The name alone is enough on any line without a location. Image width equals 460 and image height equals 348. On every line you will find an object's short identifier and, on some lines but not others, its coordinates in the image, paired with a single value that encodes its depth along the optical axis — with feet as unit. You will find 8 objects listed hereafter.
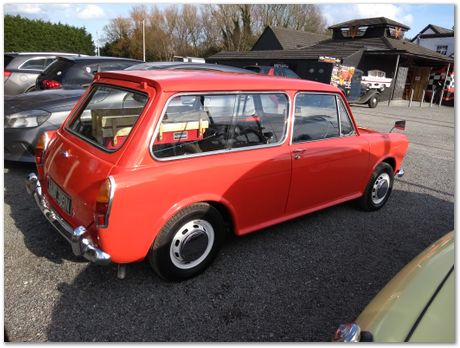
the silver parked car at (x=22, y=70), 27.94
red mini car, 7.90
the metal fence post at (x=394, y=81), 68.82
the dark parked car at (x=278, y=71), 50.92
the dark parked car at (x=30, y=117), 15.20
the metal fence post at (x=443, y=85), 76.46
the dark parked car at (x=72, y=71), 22.47
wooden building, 68.69
